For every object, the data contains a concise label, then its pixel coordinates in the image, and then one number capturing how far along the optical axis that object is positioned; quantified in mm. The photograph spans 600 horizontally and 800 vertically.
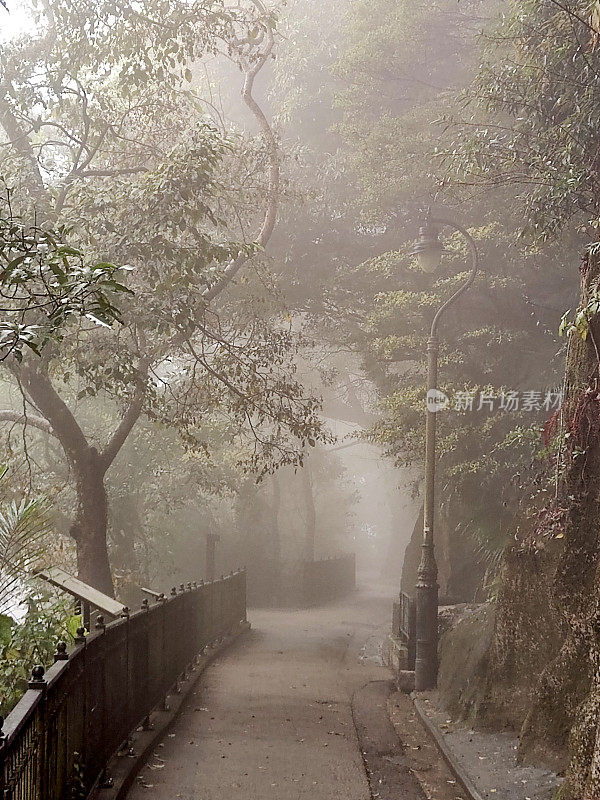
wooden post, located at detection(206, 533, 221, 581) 25859
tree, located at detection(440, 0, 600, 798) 8500
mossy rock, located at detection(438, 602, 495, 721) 11398
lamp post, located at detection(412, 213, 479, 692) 13914
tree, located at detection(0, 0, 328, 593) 13148
